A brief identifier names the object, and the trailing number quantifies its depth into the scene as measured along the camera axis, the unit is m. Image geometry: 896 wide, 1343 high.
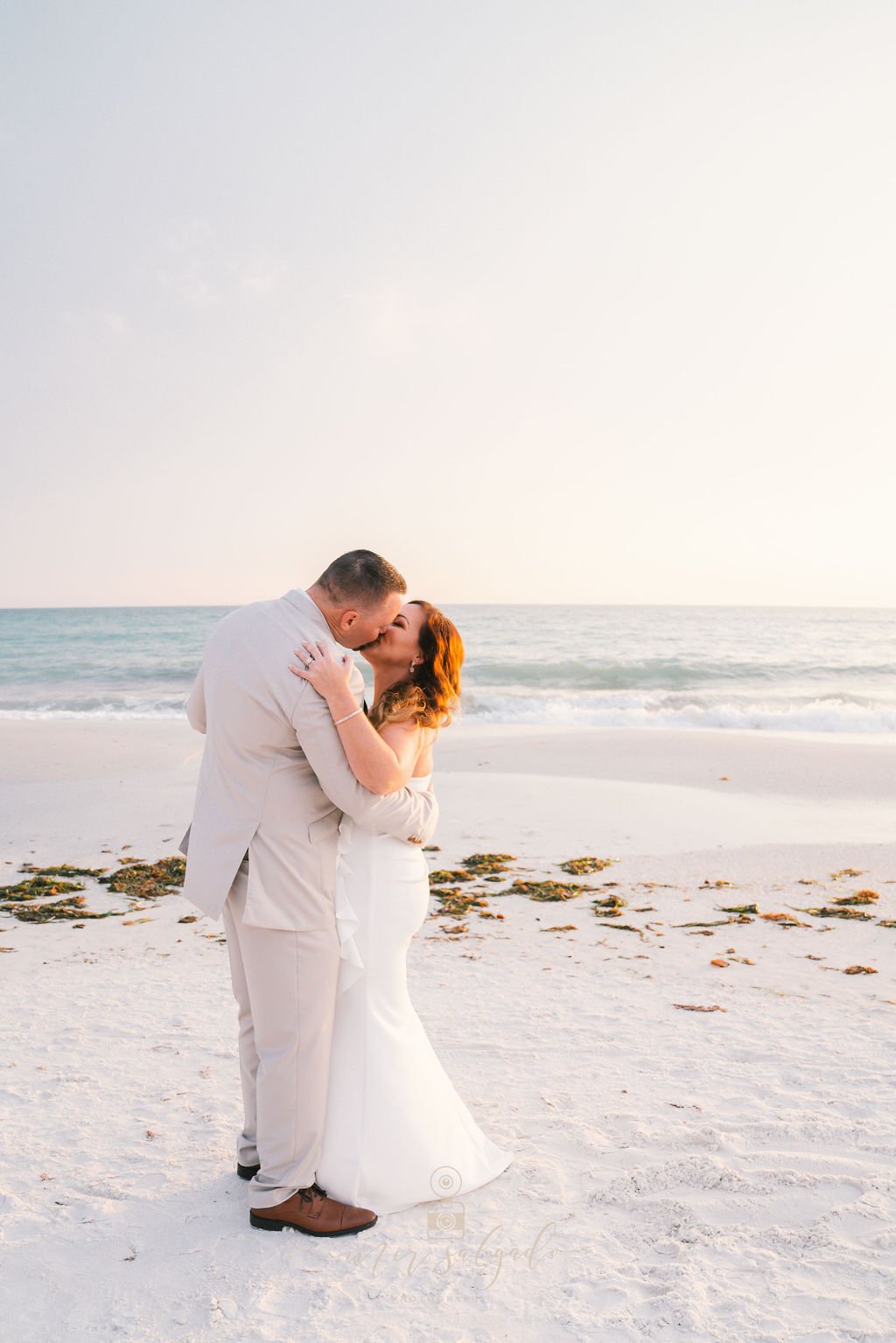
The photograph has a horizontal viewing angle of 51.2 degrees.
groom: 2.75
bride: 2.98
